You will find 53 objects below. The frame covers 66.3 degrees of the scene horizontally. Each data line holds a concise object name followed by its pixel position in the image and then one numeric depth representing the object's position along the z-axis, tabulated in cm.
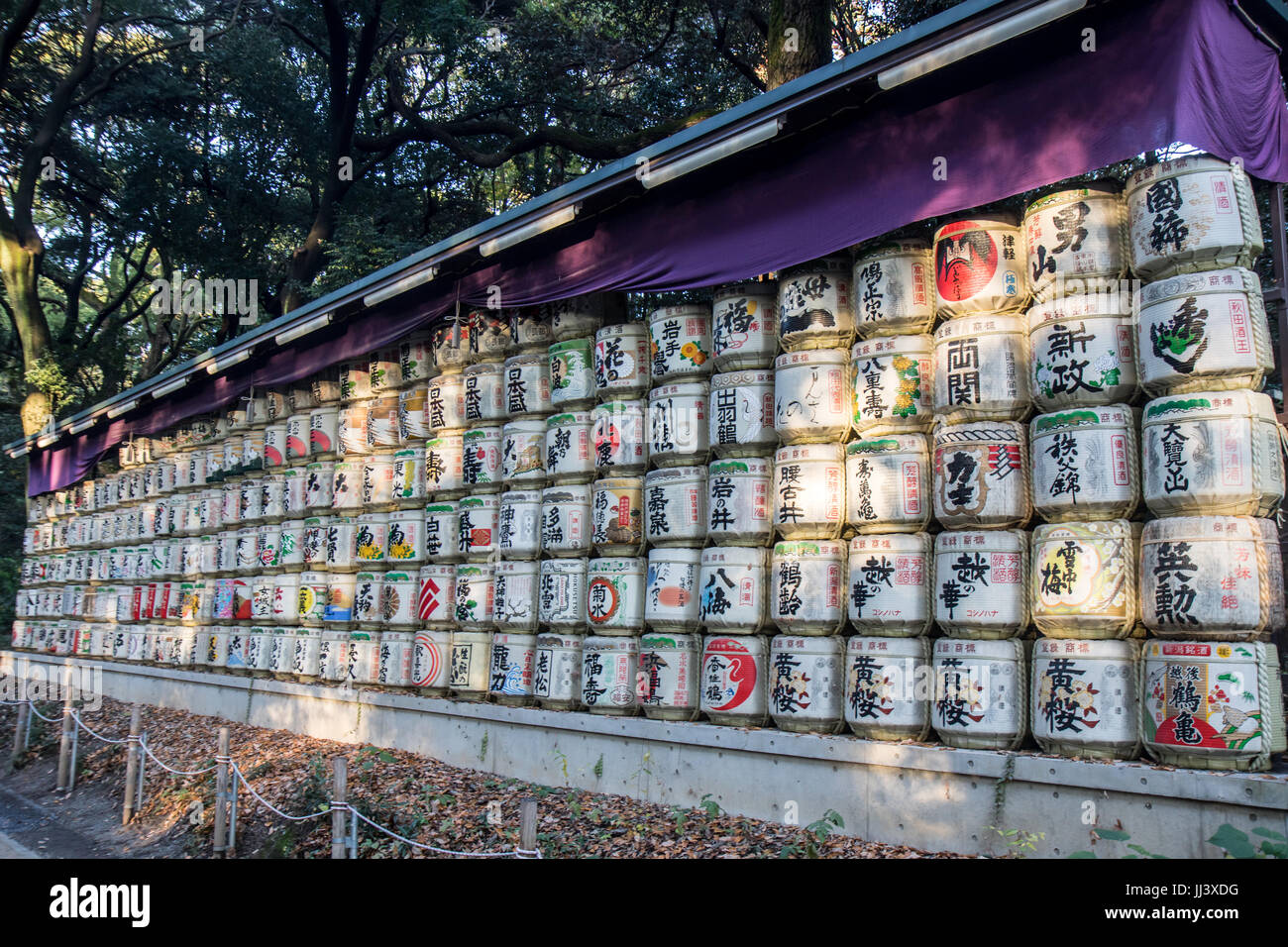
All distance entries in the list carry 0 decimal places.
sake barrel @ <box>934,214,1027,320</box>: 666
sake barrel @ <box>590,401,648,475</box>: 877
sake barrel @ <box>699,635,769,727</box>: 749
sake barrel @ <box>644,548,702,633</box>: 802
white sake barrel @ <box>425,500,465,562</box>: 1055
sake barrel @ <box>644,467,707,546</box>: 813
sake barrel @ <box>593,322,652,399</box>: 888
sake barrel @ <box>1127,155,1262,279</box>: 583
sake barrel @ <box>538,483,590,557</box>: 910
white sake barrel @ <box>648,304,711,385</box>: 841
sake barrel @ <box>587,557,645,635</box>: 852
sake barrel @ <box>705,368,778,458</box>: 789
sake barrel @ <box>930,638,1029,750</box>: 621
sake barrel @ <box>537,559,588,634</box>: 895
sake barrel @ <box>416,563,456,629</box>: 1036
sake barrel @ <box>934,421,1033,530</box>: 641
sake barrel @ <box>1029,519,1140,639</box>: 592
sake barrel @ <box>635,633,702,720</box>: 791
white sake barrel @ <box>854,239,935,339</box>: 710
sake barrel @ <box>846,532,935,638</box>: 674
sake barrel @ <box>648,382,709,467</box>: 827
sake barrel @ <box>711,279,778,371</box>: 802
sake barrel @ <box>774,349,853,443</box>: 738
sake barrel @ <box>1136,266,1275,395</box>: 571
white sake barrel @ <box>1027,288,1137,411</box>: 615
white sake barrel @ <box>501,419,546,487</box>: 973
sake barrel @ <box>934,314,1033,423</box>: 653
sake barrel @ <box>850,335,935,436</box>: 700
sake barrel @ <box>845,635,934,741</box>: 661
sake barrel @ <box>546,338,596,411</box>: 934
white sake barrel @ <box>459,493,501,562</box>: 1007
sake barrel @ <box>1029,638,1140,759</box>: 580
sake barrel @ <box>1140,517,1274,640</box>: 549
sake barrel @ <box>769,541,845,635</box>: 717
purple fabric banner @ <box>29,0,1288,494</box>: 588
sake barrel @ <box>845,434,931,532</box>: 686
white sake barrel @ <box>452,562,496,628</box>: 992
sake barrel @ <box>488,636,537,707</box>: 930
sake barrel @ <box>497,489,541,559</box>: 953
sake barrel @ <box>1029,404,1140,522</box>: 603
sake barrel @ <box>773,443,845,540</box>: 729
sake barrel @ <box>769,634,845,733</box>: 707
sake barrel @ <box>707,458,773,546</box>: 772
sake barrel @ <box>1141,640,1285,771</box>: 538
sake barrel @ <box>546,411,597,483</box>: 920
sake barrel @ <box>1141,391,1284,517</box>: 559
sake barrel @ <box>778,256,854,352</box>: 752
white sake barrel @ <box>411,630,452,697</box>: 1023
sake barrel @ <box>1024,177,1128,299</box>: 627
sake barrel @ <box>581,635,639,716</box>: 837
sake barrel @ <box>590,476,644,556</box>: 867
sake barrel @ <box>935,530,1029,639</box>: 634
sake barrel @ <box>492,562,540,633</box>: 945
